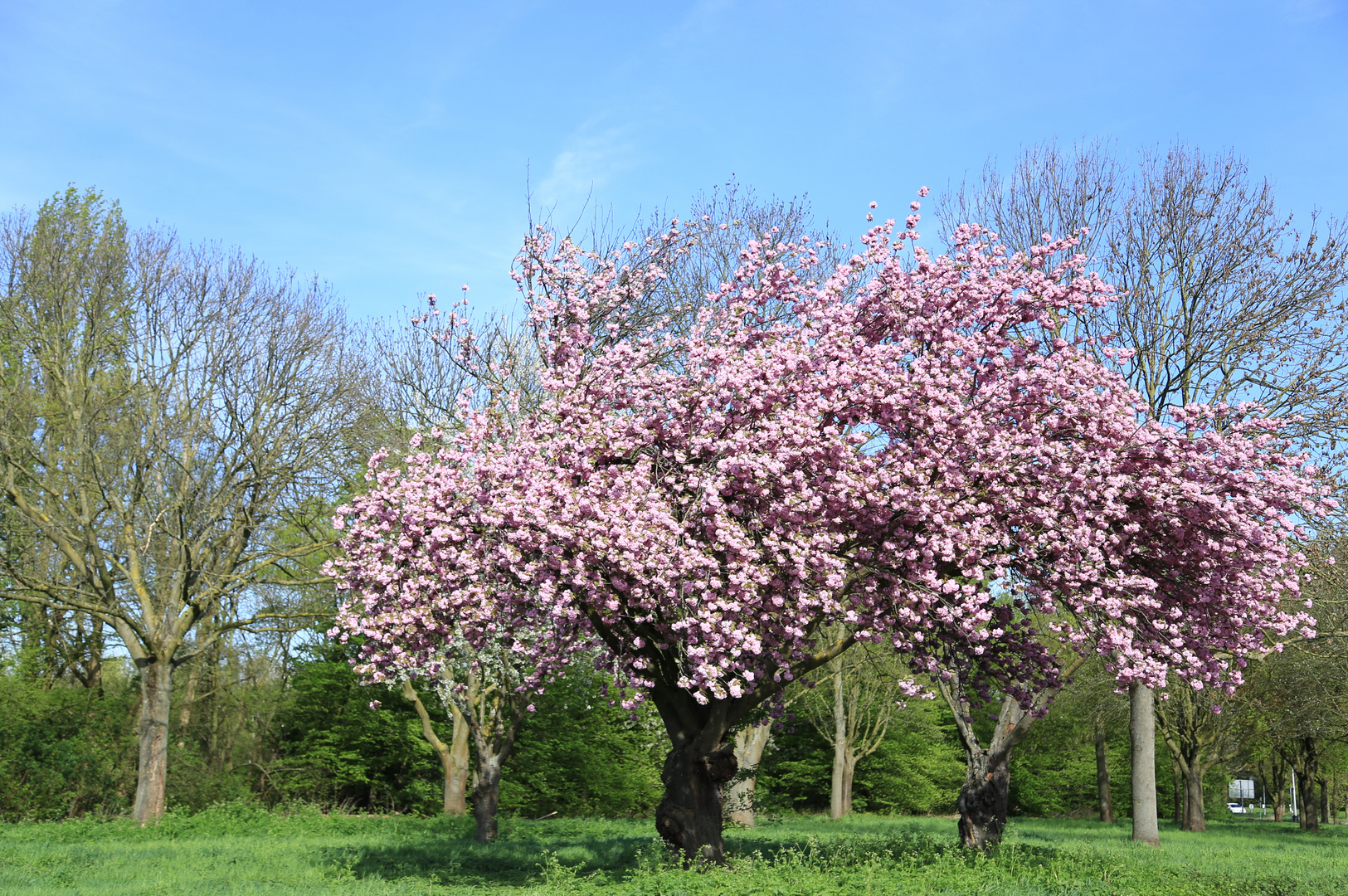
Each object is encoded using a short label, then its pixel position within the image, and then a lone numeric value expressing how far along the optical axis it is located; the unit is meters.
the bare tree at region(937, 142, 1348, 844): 22.67
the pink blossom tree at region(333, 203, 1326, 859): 12.54
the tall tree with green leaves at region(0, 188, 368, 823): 25.81
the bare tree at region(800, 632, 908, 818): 38.06
